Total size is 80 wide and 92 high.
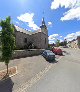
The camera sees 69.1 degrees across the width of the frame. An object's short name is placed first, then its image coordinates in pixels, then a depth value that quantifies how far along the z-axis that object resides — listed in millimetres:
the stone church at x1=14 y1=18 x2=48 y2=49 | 18748
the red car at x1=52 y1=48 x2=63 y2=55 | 15715
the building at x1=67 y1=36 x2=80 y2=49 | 39394
